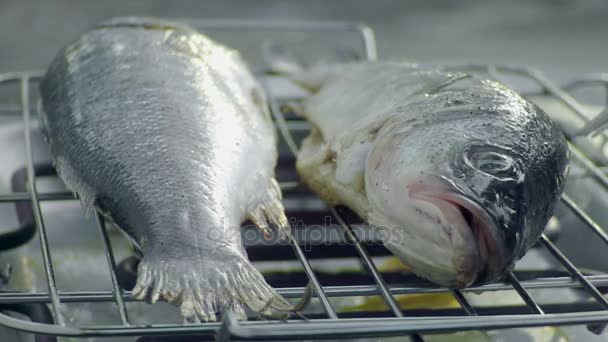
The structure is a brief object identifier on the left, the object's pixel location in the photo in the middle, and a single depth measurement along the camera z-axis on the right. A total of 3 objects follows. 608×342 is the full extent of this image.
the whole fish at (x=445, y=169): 0.77
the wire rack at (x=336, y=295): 0.73
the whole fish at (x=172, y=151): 0.76
